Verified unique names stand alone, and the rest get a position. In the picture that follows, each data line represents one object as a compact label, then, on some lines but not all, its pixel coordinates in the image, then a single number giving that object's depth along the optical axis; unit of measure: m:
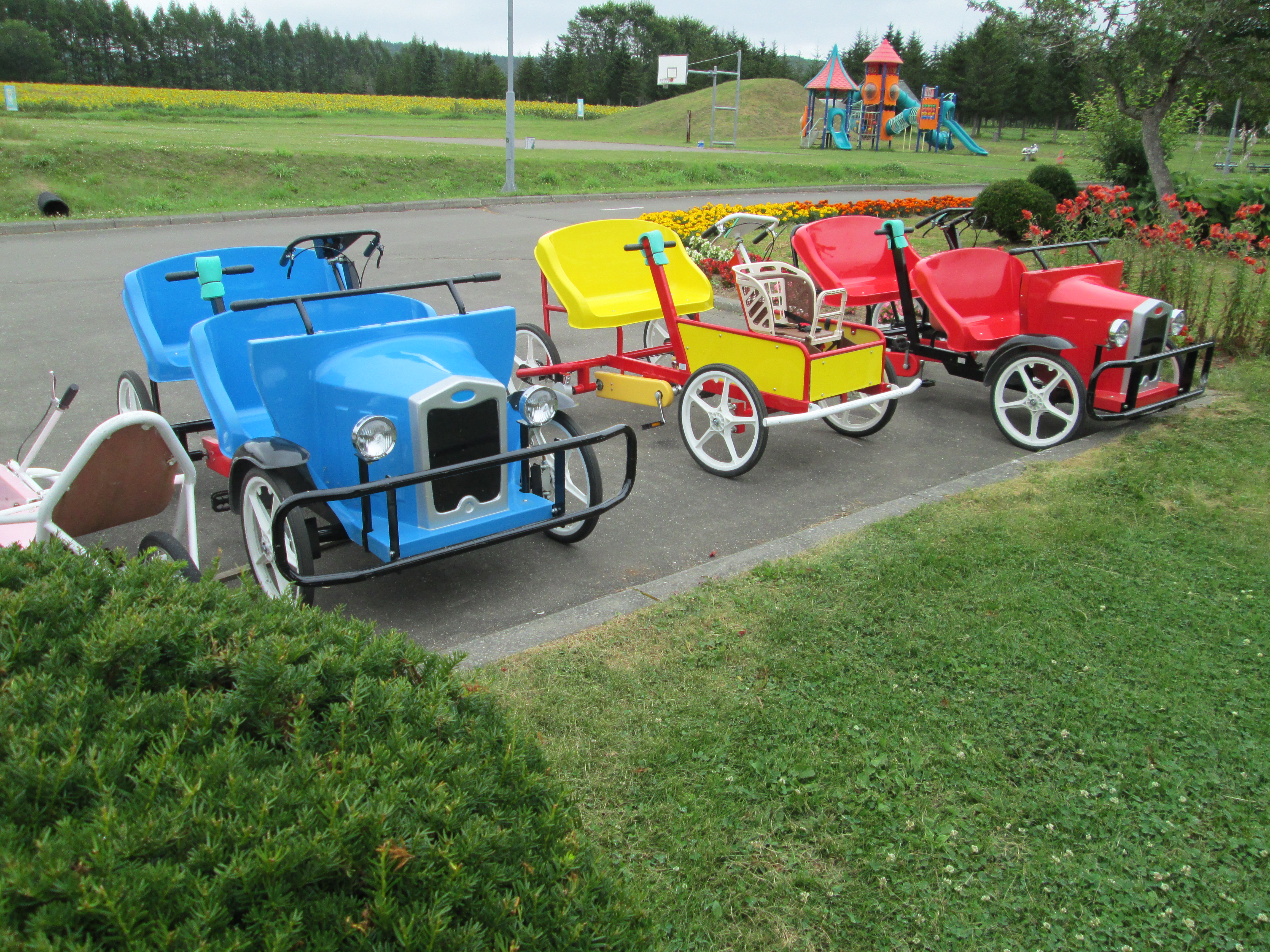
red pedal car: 6.40
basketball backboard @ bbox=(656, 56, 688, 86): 56.97
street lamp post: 19.59
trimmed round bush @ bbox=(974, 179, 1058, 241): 14.63
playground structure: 47.72
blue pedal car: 3.92
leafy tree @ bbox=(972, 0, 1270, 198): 14.02
